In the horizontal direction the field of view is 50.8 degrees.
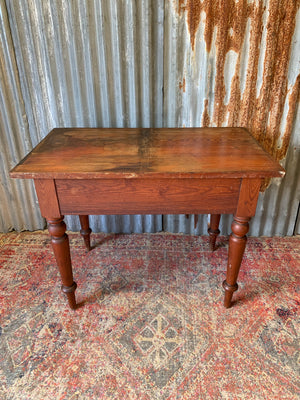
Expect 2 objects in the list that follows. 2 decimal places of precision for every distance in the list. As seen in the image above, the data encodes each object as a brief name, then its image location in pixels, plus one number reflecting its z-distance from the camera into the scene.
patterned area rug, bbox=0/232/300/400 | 1.42
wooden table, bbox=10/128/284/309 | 1.35
